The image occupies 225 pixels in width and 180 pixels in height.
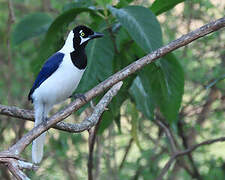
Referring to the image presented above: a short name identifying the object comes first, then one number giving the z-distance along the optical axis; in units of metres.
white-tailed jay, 7.21
